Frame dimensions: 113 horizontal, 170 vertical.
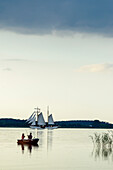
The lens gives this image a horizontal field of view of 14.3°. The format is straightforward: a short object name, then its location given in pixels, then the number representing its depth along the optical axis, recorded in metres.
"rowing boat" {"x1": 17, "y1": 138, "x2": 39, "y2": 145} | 80.29
